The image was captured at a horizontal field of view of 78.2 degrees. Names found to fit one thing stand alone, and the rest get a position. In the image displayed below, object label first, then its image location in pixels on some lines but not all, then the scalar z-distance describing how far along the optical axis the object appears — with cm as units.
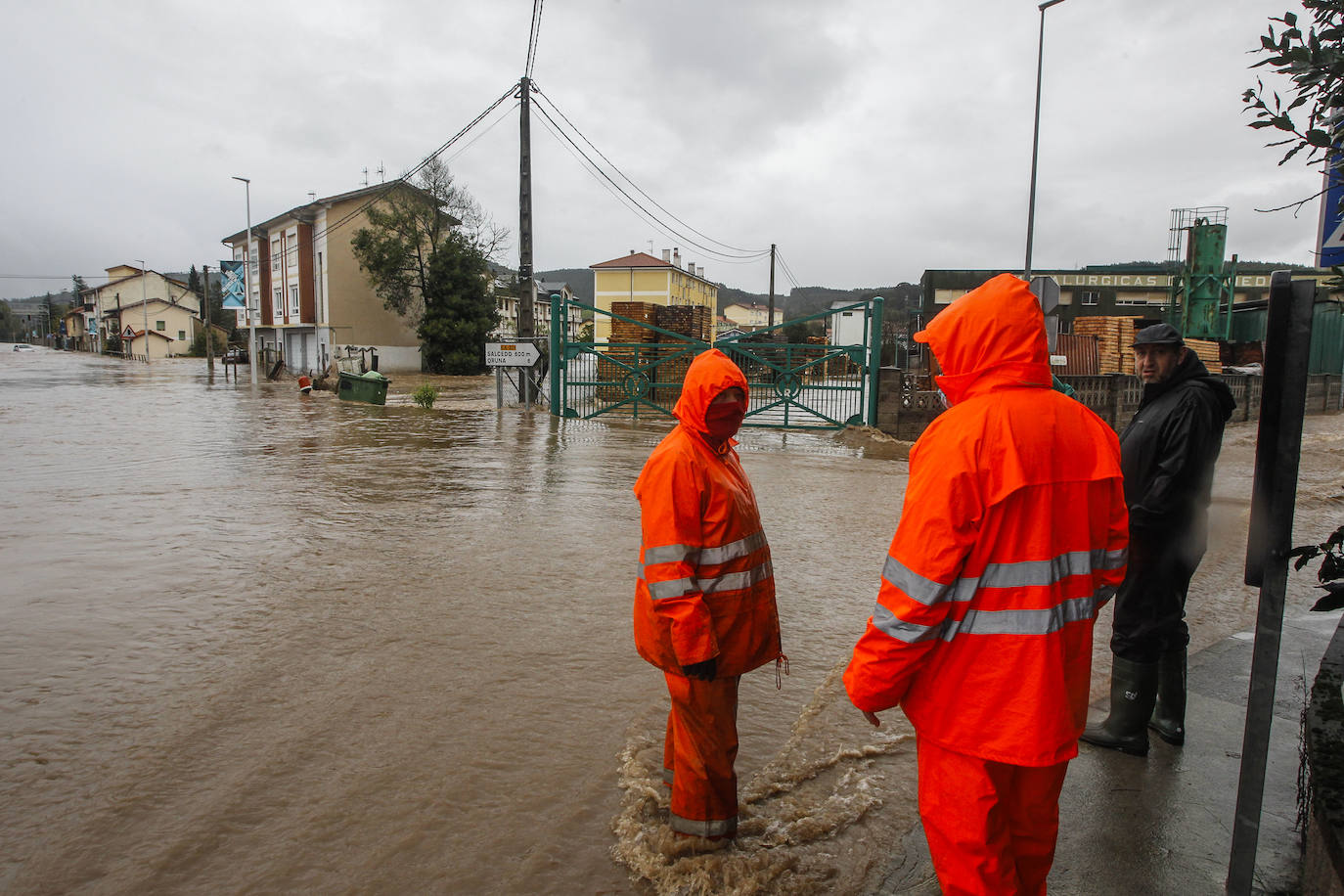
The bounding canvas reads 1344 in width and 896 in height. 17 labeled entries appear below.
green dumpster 2247
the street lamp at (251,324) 3369
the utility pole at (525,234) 1950
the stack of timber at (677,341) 1756
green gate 1562
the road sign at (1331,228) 259
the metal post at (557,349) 1739
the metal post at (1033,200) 1617
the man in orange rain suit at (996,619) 192
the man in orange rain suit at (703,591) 257
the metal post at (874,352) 1470
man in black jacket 327
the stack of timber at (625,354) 1747
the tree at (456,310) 4259
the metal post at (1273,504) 205
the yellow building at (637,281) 6831
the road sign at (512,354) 1892
